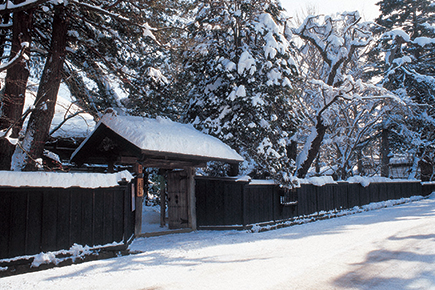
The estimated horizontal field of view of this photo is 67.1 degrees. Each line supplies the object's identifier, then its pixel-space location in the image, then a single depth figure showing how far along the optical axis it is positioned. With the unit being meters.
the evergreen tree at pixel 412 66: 26.73
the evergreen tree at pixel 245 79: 14.37
